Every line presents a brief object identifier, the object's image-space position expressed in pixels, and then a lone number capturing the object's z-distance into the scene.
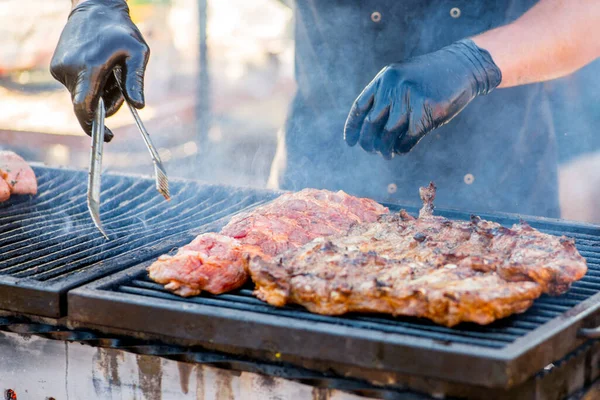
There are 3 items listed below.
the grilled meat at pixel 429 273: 2.14
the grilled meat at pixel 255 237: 2.48
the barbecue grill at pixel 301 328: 1.96
